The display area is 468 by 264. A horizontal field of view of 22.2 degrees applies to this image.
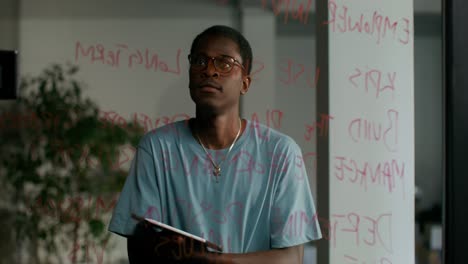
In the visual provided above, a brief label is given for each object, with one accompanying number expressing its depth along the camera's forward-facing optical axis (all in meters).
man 3.32
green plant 3.38
